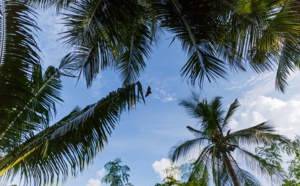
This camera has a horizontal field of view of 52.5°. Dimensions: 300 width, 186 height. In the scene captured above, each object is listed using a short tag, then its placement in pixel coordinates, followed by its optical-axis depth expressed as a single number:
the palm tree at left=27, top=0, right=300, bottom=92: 4.21
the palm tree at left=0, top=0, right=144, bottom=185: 3.05
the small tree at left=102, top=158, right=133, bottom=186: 18.05
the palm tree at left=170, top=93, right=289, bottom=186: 11.98
